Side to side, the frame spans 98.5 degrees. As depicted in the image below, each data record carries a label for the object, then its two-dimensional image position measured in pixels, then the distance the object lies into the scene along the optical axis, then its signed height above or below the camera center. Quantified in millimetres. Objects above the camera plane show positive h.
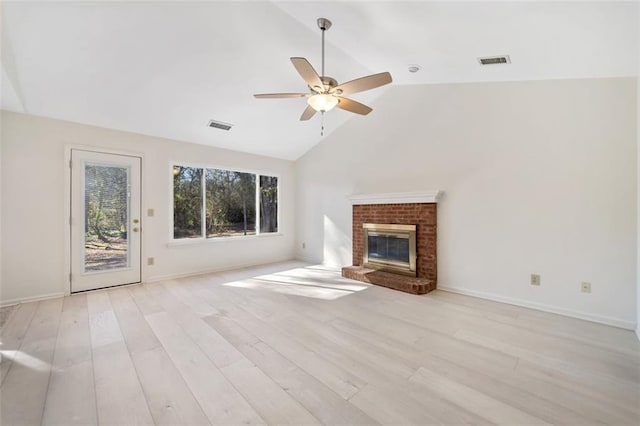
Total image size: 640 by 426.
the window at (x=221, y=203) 4840 +203
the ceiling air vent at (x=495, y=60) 2698 +1530
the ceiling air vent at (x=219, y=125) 4435 +1457
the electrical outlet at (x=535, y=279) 3258 -796
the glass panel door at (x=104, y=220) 3820 -90
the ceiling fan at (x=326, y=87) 2346 +1170
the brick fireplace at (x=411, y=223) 3998 -234
